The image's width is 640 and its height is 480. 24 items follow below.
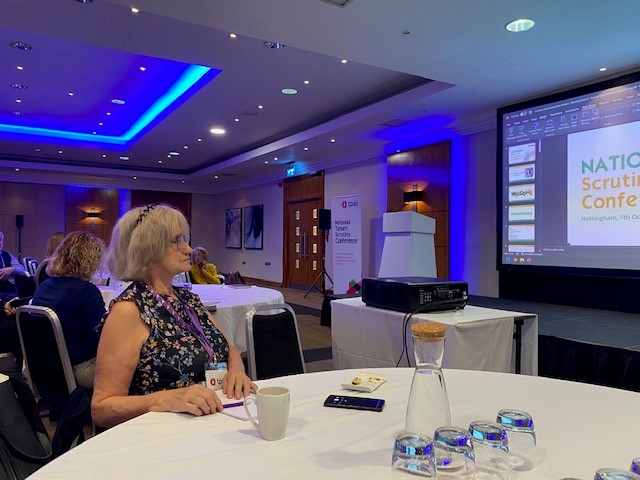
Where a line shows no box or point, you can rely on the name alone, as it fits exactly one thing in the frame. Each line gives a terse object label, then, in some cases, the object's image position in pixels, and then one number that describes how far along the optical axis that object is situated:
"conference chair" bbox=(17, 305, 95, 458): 2.19
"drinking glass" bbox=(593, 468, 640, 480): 0.68
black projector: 2.67
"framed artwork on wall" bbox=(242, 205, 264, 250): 12.89
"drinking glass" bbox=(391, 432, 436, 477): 0.83
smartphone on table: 1.22
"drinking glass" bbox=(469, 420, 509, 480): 0.82
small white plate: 1.35
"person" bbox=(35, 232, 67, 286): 3.70
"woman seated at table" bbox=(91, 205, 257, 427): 1.29
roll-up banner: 8.55
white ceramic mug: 1.00
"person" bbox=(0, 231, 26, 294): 4.63
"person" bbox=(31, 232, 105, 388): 2.44
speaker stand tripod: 9.67
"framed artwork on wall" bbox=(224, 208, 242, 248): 13.98
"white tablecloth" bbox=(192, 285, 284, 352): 3.32
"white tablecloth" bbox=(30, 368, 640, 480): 0.88
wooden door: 10.32
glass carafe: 0.95
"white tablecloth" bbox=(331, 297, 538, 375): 2.49
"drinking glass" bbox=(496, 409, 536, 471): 0.90
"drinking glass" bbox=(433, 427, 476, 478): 0.80
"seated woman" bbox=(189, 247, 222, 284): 5.66
